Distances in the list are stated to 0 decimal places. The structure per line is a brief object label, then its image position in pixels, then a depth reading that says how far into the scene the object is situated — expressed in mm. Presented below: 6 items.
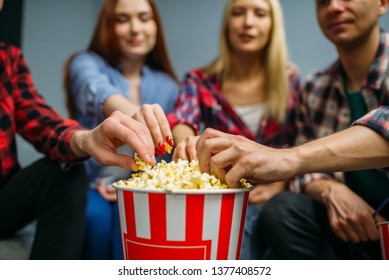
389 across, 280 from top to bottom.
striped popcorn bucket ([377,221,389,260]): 874
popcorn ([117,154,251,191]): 736
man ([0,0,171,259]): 1084
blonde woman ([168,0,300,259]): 1495
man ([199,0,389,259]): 1159
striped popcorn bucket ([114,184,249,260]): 718
